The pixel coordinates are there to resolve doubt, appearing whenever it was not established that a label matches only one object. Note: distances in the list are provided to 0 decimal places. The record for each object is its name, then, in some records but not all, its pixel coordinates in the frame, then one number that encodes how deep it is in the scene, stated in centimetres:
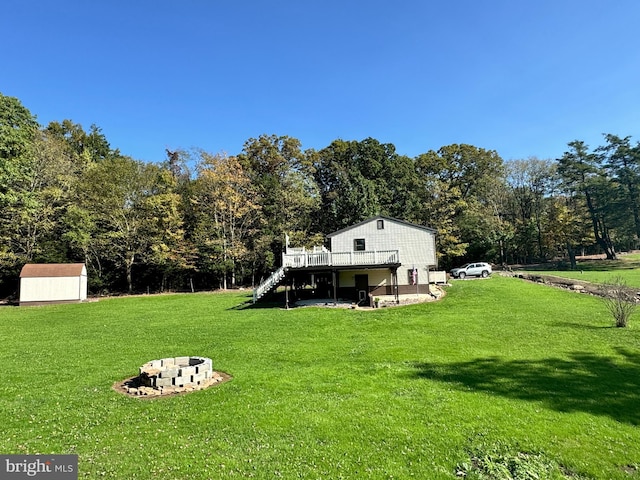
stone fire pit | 838
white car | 3566
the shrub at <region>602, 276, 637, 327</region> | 1455
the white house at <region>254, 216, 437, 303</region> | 2231
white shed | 2752
